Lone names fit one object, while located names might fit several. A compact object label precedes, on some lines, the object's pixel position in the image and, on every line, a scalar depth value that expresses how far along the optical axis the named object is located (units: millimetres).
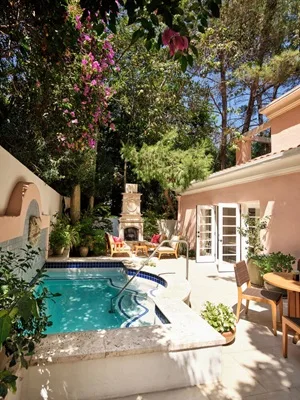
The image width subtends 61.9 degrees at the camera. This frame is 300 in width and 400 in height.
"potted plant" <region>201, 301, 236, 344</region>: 3498
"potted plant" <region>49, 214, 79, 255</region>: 9438
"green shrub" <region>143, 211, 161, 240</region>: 13875
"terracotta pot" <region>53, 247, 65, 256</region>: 9555
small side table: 10992
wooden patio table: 3718
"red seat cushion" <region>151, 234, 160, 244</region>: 11734
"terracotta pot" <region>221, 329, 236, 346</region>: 3486
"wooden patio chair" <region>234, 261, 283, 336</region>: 4009
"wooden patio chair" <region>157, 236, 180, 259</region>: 10320
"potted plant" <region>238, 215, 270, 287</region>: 6579
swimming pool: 5223
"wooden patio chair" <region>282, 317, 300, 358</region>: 3075
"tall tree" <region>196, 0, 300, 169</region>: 10938
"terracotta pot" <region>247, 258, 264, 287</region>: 6443
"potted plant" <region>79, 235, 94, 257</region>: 10430
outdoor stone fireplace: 12656
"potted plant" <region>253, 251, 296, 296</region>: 5836
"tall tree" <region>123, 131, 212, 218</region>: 9906
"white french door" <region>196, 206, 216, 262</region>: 9742
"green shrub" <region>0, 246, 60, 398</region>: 1480
